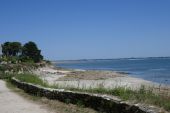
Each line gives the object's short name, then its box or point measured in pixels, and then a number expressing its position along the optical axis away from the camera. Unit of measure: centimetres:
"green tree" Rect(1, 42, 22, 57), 6862
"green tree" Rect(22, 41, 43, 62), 6657
